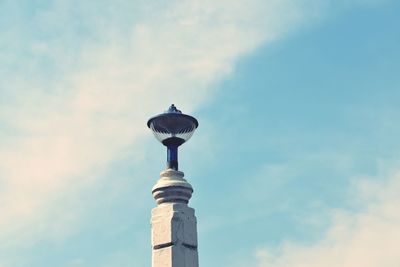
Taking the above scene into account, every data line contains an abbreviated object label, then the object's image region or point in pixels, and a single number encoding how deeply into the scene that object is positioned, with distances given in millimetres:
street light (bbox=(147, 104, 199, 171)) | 26312
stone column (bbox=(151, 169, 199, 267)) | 25094
